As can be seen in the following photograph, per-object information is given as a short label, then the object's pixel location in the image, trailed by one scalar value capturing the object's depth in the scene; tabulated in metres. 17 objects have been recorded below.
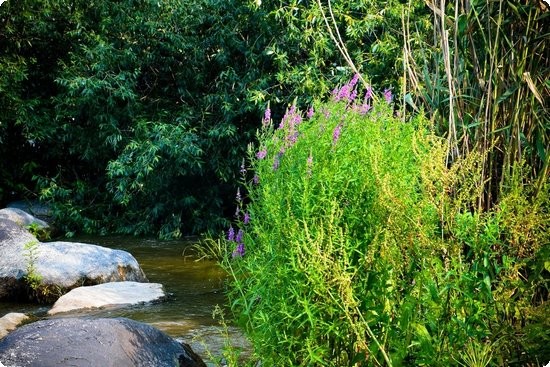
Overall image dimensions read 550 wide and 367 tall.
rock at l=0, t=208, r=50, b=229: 13.48
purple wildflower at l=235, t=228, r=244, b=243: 5.02
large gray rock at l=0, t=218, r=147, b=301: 9.49
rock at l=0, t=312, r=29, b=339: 7.55
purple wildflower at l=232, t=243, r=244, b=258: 4.87
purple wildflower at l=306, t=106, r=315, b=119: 5.25
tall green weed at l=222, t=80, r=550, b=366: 3.43
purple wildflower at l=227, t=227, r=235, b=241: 4.92
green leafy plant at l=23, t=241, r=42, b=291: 9.39
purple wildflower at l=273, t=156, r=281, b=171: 4.72
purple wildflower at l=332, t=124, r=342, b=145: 4.34
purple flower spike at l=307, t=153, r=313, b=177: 4.00
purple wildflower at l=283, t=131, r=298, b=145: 4.87
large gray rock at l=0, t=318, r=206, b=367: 5.20
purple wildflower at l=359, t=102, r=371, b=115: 4.88
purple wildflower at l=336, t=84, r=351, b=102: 5.12
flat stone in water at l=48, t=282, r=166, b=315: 8.65
